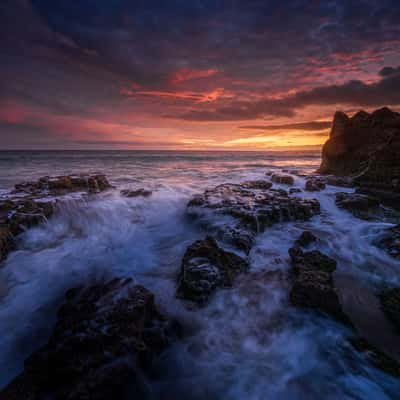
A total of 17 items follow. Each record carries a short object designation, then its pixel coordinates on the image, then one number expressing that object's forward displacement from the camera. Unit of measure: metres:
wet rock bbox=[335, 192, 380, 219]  8.02
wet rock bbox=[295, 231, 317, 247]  5.69
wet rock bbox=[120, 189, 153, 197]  10.57
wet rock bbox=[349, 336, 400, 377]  2.71
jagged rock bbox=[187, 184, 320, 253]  6.15
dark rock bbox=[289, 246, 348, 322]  3.60
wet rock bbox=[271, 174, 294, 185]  13.74
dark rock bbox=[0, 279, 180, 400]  2.36
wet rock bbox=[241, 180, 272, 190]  11.60
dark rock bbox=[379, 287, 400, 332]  3.44
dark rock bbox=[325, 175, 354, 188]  12.40
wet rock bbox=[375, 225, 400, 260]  5.26
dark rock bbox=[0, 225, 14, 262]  5.22
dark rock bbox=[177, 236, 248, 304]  4.07
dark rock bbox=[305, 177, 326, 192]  11.31
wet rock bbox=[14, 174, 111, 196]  8.96
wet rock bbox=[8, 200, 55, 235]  5.92
